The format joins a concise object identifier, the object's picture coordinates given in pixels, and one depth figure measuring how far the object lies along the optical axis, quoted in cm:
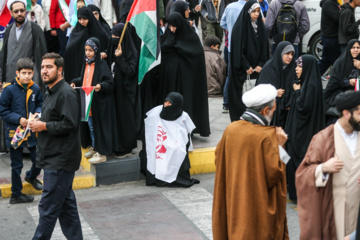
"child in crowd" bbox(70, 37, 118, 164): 859
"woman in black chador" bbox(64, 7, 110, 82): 930
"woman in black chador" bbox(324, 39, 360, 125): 891
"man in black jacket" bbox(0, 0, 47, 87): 947
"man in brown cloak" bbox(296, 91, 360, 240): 518
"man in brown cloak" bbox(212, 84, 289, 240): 542
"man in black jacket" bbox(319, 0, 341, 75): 1215
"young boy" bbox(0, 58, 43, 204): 784
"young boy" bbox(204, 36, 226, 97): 1242
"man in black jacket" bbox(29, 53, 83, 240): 636
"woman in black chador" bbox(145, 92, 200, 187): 872
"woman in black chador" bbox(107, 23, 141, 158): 895
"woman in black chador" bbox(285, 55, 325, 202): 805
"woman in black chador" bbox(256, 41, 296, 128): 863
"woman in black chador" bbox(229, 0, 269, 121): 1040
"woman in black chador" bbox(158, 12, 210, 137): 962
